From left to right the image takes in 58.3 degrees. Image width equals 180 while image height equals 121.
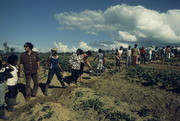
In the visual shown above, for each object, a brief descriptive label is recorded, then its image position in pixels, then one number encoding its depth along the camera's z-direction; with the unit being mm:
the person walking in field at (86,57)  9929
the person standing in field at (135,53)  15069
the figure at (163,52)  21842
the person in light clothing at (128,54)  14913
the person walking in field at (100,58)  12031
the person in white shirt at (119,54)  14358
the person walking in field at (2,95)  5652
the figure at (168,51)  20906
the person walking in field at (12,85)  6562
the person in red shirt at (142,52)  17964
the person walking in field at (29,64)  7094
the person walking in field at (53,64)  8084
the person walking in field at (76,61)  8938
